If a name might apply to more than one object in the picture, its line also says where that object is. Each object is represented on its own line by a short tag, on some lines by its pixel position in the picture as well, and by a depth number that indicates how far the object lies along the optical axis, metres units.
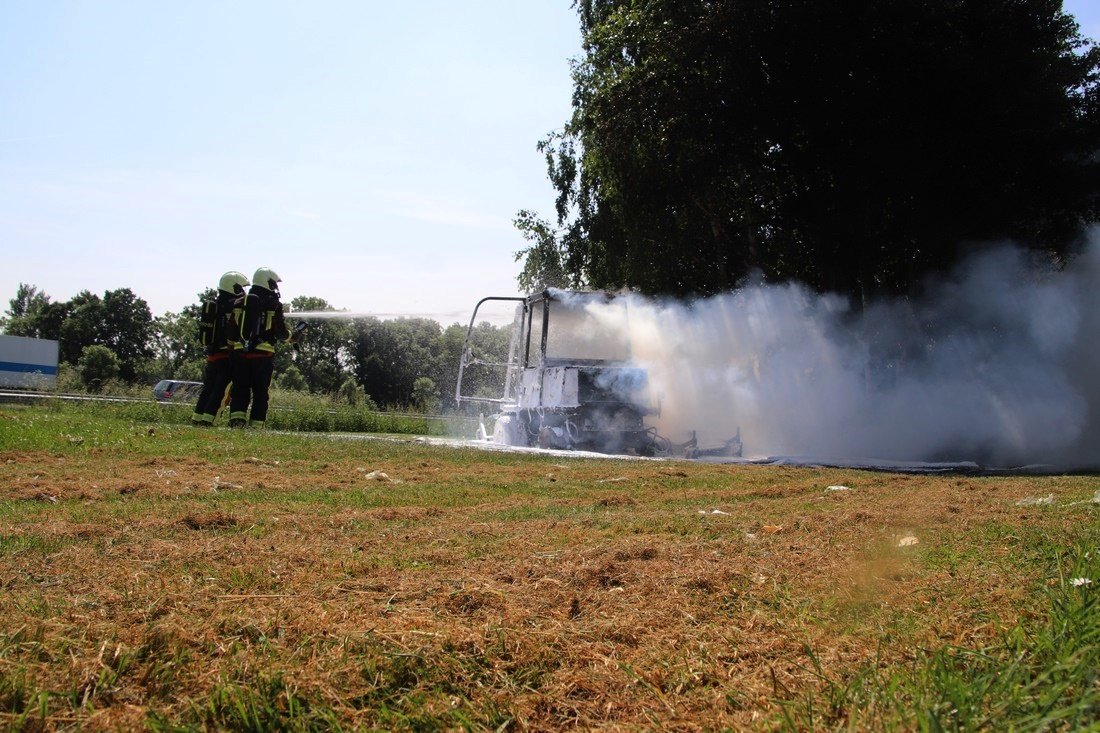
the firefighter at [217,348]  15.45
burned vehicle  16.94
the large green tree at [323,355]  83.44
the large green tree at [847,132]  18.30
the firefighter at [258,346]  15.09
